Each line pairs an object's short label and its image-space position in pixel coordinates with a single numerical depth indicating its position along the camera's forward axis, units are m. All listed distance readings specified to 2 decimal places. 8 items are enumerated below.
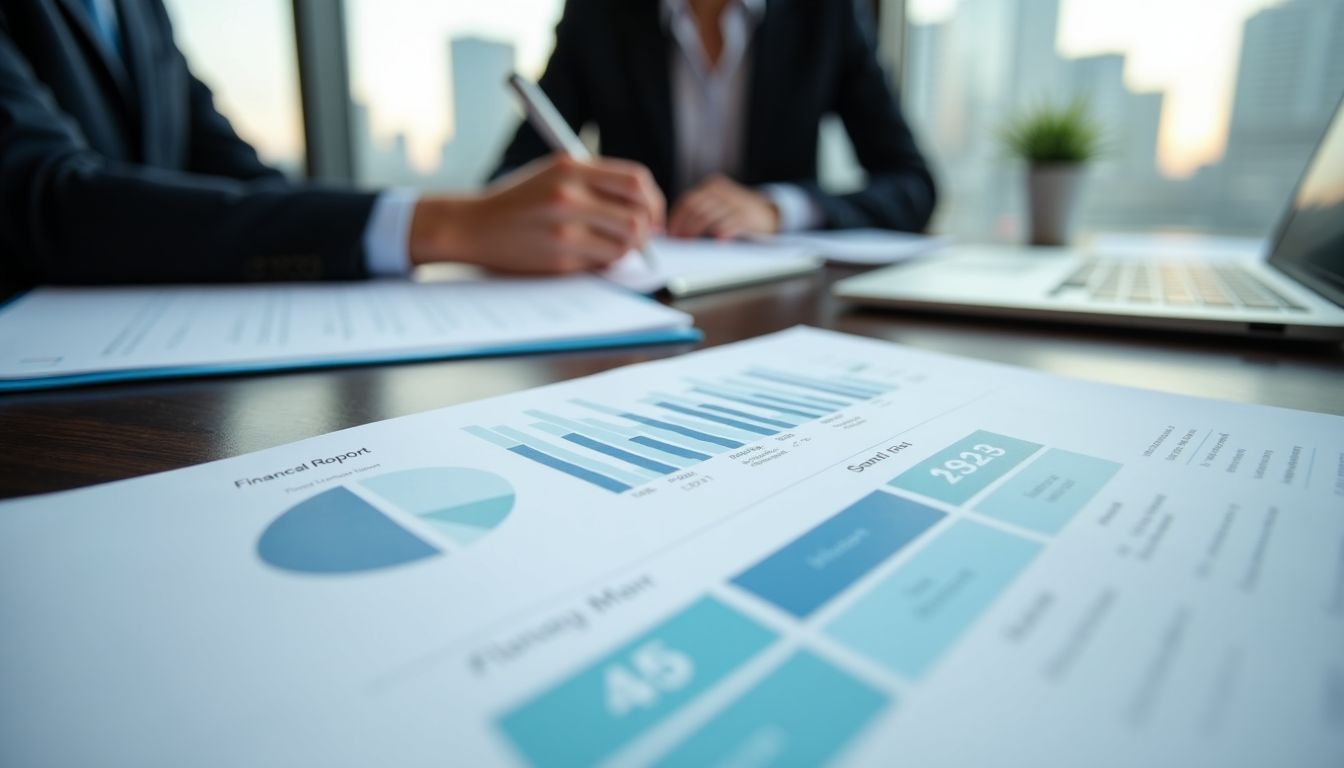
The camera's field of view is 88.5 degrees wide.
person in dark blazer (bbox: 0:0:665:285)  0.57
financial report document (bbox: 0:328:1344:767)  0.13
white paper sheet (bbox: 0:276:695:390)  0.37
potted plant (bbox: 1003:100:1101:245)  0.99
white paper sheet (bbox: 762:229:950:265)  0.80
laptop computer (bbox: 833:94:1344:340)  0.44
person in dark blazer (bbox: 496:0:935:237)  1.30
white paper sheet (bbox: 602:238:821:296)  0.60
